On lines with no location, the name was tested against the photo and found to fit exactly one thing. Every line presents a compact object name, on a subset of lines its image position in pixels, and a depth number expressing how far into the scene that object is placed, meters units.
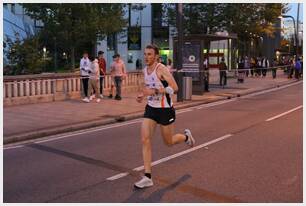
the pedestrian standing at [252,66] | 37.42
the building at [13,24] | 26.55
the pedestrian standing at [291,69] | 35.60
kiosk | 20.31
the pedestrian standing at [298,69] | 35.00
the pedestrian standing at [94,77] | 16.58
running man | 6.39
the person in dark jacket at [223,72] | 25.05
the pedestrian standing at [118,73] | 17.33
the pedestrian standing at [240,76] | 28.80
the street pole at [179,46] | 16.92
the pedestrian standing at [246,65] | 35.08
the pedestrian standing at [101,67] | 18.23
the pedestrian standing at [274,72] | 35.78
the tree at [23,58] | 19.03
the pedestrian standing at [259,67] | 38.24
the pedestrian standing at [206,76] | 21.45
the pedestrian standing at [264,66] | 38.01
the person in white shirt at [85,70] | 17.12
